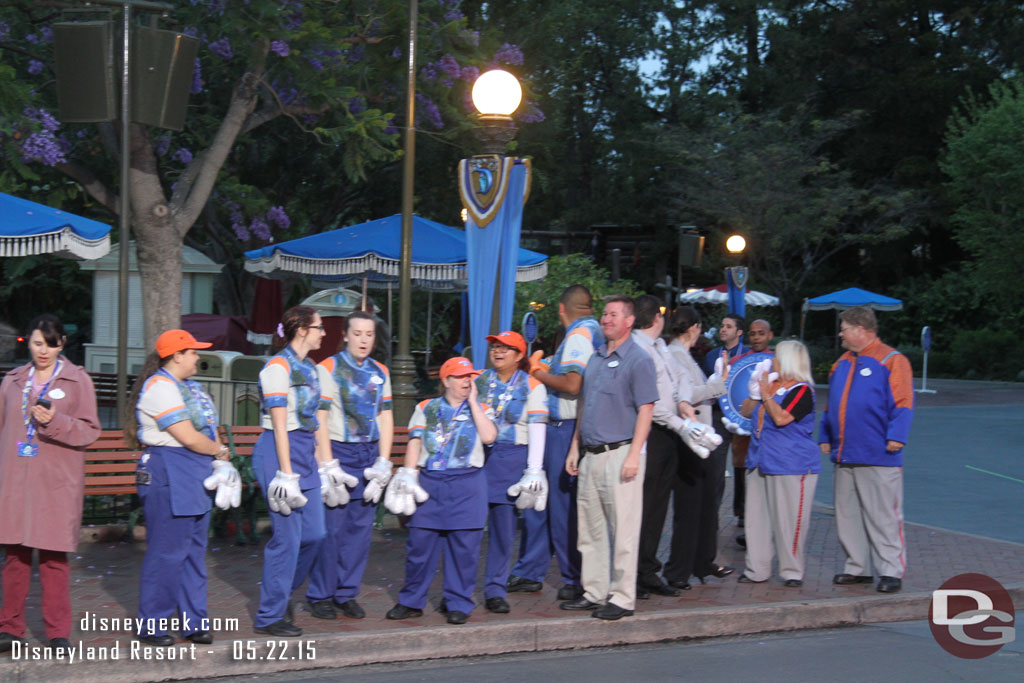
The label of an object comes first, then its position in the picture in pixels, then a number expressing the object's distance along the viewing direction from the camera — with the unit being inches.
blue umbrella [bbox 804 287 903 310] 1267.2
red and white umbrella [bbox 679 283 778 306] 1279.5
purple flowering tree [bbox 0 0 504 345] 475.2
